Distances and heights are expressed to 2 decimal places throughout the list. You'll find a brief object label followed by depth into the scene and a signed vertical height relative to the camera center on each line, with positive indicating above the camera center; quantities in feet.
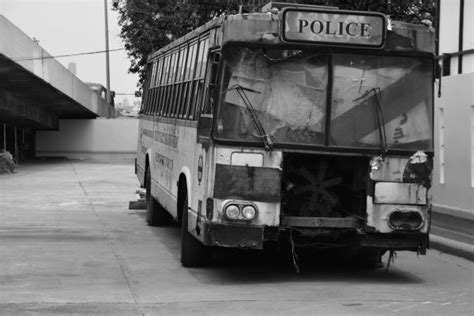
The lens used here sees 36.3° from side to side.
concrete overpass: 78.69 +4.12
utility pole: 141.49 +12.83
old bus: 26.32 +0.02
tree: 55.26 +10.30
